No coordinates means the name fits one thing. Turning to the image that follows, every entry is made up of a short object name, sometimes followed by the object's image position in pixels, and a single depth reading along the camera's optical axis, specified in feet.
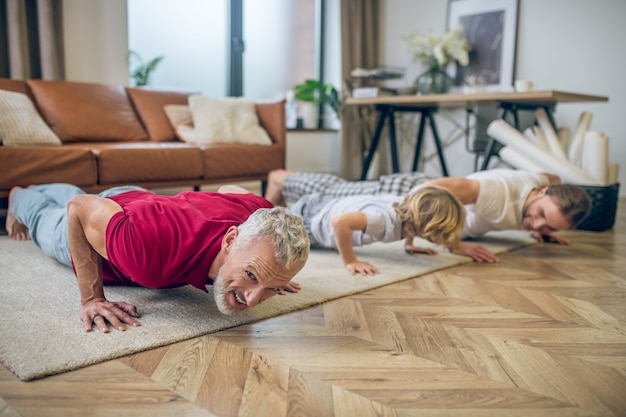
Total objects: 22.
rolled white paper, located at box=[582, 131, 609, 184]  10.22
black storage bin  10.09
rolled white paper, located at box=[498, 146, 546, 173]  10.68
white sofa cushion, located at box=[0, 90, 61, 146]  9.53
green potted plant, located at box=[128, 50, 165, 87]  15.01
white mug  12.30
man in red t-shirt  4.19
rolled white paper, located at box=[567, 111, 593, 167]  11.17
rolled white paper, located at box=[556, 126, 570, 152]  12.38
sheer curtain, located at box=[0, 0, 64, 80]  11.96
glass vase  17.48
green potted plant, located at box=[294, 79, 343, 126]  18.02
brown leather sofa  9.46
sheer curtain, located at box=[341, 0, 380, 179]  18.81
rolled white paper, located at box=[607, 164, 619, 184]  10.56
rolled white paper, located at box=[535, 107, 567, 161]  11.12
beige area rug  4.14
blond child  6.68
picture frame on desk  16.92
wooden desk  11.39
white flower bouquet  16.70
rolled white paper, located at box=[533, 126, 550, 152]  11.23
